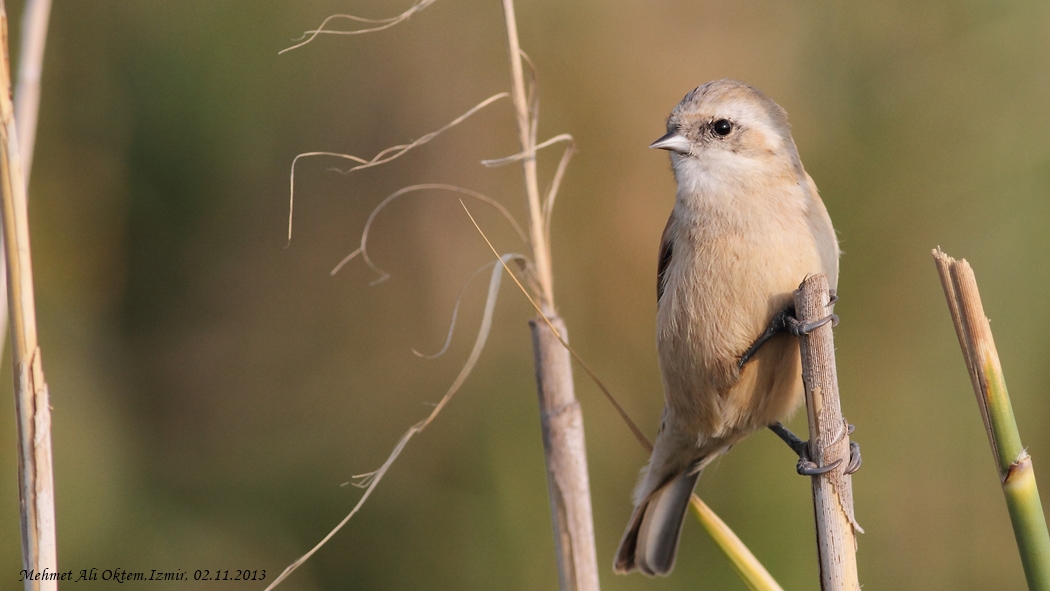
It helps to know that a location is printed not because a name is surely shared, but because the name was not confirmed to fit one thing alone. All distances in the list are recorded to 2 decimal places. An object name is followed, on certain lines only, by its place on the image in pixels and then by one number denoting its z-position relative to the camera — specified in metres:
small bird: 3.23
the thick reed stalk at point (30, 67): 3.21
